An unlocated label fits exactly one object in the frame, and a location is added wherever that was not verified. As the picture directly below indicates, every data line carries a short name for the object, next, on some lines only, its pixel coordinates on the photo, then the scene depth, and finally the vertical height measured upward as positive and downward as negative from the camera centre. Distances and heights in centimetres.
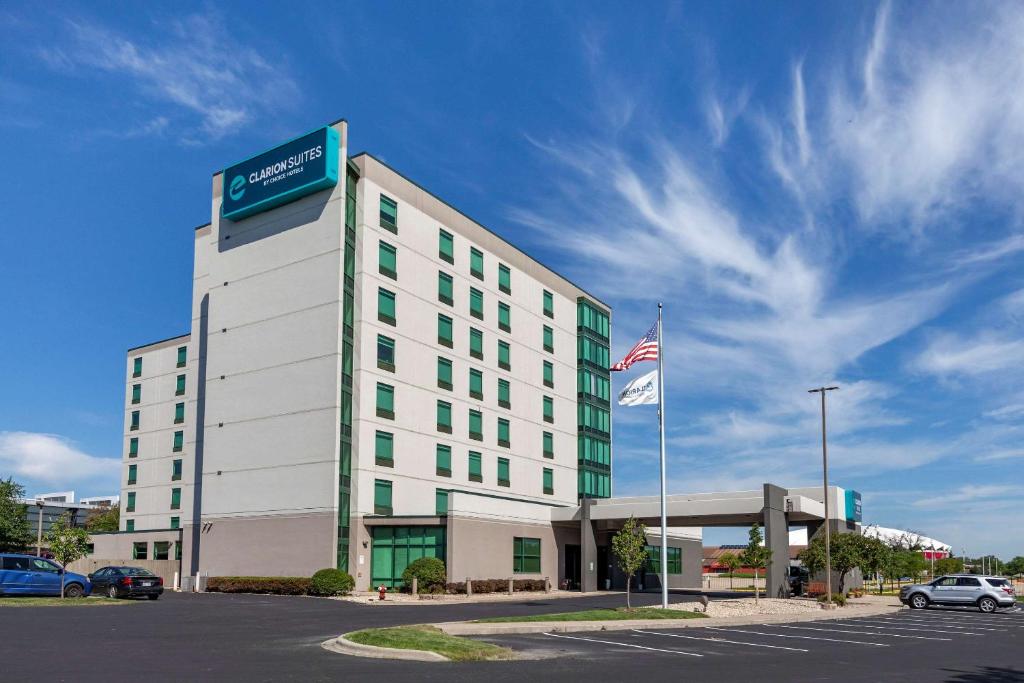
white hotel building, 5256 +549
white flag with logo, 3725 +384
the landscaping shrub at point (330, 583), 4797 -486
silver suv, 4550 -499
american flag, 3722 +541
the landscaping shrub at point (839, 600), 4691 -543
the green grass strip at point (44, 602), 3372 -436
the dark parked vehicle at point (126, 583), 4078 -422
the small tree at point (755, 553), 4553 -306
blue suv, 3734 -372
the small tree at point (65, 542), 4203 -254
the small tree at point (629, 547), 3566 -222
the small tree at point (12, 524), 7831 -330
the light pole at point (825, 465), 4544 +117
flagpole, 3609 +256
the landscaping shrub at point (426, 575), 4941 -455
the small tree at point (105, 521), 9931 -393
